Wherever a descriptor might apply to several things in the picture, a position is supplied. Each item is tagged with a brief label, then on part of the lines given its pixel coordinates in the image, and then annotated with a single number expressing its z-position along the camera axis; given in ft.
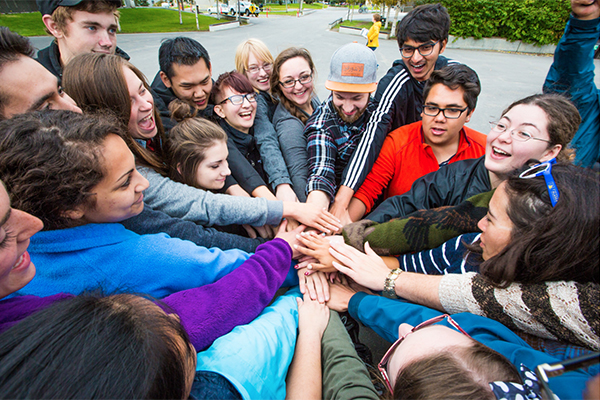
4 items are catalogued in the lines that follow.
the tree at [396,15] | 60.62
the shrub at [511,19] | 45.71
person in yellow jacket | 40.26
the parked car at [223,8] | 92.08
